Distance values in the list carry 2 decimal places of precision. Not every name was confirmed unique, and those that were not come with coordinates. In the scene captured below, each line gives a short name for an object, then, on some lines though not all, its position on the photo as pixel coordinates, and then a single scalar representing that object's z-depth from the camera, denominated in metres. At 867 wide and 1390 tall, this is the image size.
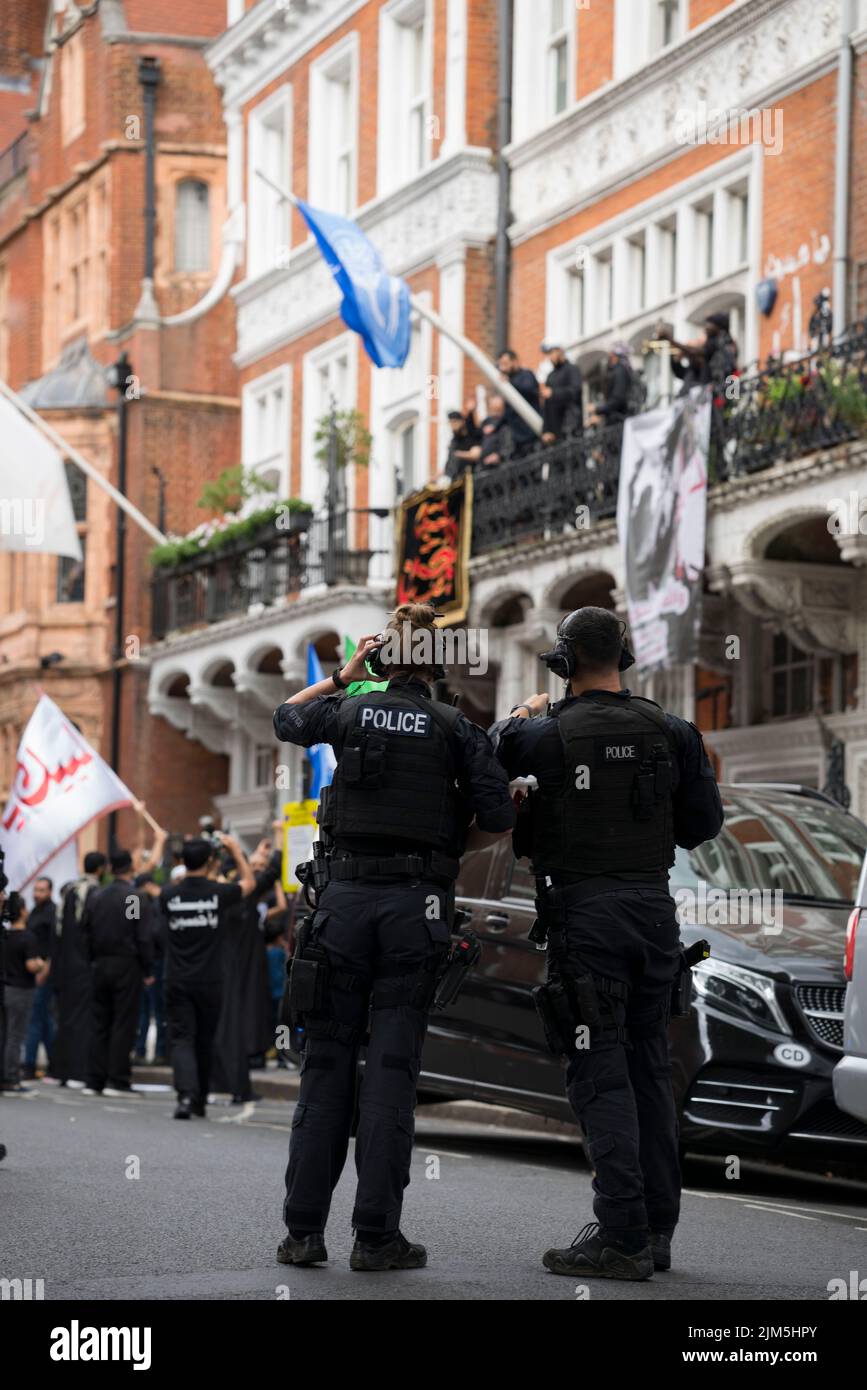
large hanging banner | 19.97
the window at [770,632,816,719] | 21.80
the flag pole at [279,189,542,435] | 23.25
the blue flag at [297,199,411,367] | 22.91
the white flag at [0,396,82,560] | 24.61
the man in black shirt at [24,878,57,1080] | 20.73
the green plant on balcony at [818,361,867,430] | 18.12
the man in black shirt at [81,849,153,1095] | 18.95
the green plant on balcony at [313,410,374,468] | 28.23
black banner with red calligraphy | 24.73
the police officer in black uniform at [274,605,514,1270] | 7.62
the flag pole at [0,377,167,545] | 32.16
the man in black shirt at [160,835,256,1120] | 16.31
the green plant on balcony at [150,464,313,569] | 29.81
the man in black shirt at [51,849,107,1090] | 19.98
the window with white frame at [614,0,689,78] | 24.83
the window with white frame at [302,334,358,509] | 31.03
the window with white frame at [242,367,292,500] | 33.28
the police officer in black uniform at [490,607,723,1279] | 7.66
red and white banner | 21.64
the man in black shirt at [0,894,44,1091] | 19.94
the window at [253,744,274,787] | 34.06
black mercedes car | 10.97
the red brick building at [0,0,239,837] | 36.56
